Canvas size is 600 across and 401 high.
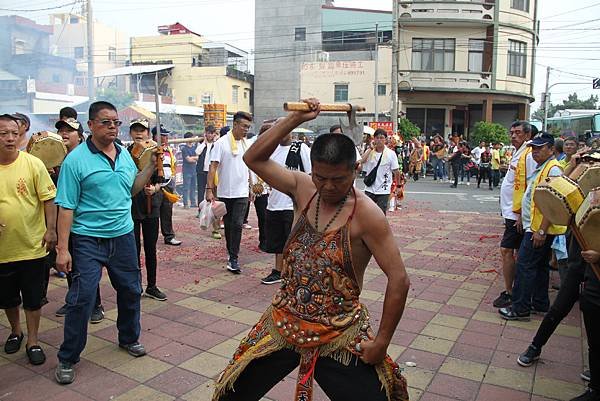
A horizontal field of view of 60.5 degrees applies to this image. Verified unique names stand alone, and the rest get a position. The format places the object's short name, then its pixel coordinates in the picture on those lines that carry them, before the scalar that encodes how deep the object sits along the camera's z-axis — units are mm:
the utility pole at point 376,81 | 28844
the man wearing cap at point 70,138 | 4965
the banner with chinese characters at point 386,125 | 22388
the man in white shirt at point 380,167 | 8078
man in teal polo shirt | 3717
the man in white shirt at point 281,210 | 6180
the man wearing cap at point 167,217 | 8203
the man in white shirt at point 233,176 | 6582
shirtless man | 2270
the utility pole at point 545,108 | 29539
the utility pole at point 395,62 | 25092
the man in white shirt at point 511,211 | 5242
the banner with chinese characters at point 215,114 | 12547
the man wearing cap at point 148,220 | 5351
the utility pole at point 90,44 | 20012
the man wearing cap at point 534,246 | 4711
